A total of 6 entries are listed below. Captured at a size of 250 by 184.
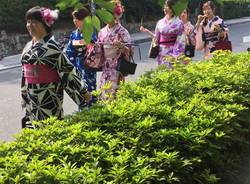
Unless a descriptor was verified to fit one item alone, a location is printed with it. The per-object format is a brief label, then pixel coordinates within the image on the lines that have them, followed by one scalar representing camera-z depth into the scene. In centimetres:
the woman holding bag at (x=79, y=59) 552
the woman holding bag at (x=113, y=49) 539
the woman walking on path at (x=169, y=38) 592
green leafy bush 222
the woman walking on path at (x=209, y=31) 646
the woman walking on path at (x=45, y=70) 366
